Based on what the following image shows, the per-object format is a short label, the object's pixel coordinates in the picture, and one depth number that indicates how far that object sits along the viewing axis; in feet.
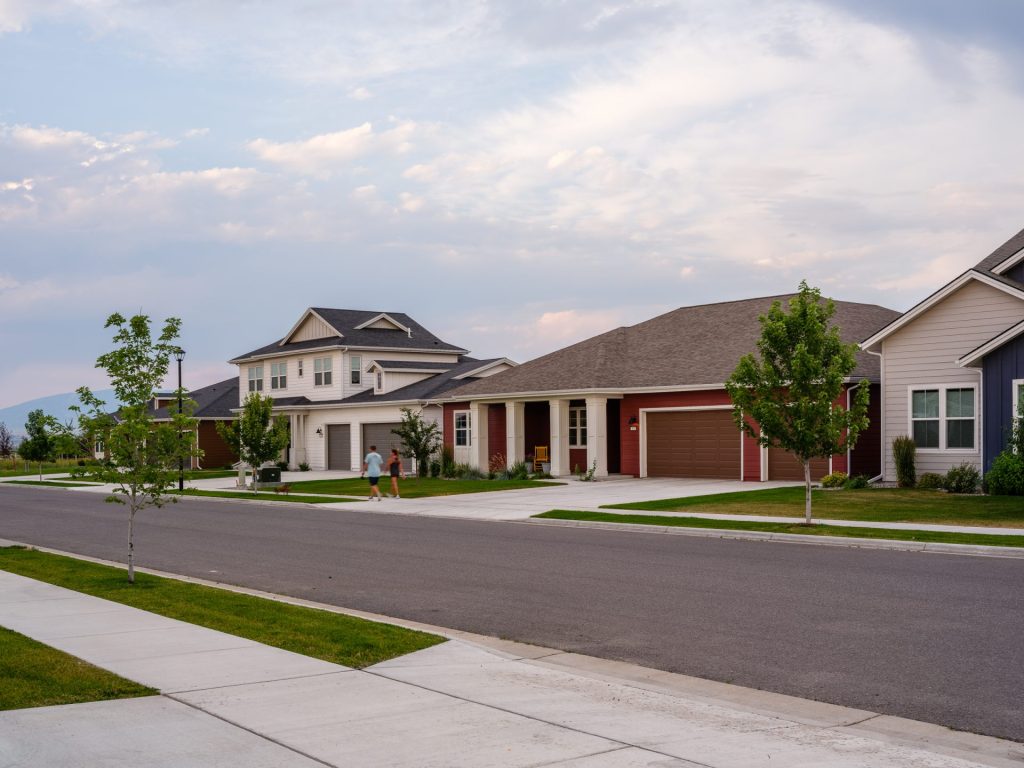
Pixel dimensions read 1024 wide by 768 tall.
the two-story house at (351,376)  162.20
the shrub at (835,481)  98.22
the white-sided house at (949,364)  87.04
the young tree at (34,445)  180.45
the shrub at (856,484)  97.12
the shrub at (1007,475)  81.05
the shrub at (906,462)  92.53
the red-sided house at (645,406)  112.47
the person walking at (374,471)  104.73
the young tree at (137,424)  45.44
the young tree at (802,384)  68.39
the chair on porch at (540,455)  134.41
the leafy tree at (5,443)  283.38
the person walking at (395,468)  107.86
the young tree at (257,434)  122.01
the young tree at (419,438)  141.79
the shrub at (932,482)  90.33
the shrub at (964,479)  87.15
